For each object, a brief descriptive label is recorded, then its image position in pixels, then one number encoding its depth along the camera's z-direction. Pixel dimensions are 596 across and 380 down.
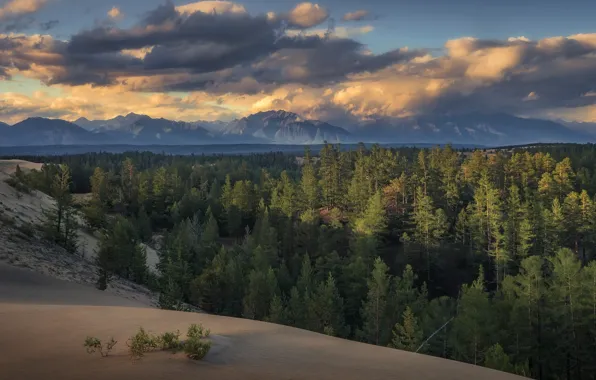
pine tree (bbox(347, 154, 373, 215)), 94.88
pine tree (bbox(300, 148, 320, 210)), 99.94
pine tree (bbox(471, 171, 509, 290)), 75.94
